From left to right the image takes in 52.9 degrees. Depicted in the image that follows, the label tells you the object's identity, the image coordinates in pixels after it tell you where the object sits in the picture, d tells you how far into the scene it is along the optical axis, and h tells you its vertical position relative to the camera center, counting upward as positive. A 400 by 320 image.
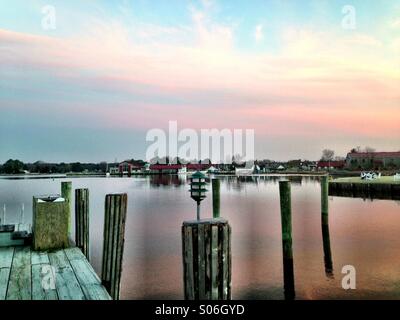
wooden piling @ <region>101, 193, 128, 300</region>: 9.06 -1.55
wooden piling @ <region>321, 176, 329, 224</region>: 26.31 -2.33
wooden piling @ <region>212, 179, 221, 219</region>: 24.03 -1.82
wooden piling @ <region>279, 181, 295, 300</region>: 16.34 -2.71
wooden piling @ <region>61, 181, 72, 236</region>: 15.55 -0.76
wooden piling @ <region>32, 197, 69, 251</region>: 9.48 -1.29
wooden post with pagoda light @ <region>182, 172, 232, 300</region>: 5.74 -1.32
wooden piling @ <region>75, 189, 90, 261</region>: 12.60 -1.63
